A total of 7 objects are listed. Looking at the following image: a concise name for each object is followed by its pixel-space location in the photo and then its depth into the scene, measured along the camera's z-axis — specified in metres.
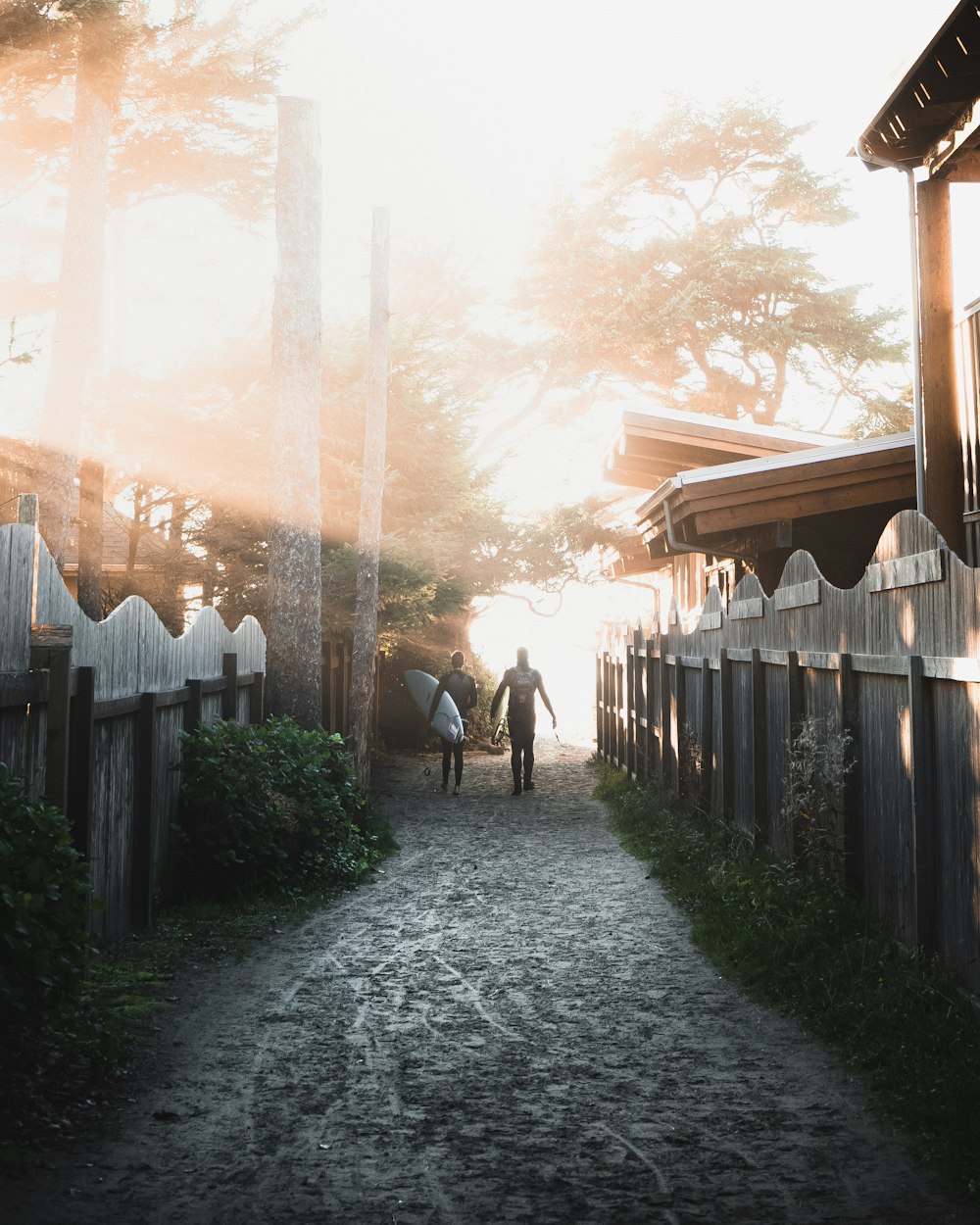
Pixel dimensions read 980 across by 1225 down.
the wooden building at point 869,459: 7.76
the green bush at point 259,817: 8.80
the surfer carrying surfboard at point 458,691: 17.53
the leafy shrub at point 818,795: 6.66
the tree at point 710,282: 26.56
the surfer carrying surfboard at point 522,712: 16.92
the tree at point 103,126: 15.27
